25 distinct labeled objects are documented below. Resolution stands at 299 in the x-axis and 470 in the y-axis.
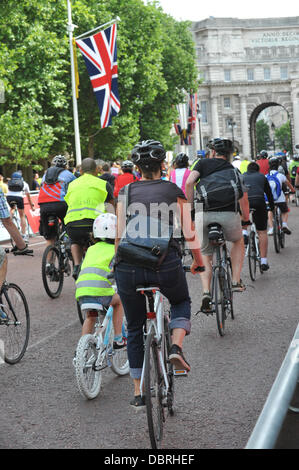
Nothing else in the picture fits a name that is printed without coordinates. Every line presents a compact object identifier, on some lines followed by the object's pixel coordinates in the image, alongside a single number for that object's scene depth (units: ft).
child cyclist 19.27
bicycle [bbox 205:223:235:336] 24.34
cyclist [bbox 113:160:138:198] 52.70
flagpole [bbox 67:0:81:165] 96.12
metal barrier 9.01
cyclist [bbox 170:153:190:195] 42.98
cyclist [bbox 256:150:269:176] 65.98
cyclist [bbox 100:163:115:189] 44.80
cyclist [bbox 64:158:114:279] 26.50
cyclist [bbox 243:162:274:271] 36.88
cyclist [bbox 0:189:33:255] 20.01
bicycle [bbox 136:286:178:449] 13.79
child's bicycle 17.65
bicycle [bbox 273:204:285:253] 45.42
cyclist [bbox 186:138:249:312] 25.22
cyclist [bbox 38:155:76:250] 35.17
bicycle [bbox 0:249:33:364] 21.71
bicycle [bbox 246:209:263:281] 36.17
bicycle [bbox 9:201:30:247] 67.18
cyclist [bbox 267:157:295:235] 47.80
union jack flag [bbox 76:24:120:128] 79.71
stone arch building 334.24
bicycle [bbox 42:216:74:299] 33.33
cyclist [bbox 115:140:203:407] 15.23
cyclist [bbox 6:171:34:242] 60.23
